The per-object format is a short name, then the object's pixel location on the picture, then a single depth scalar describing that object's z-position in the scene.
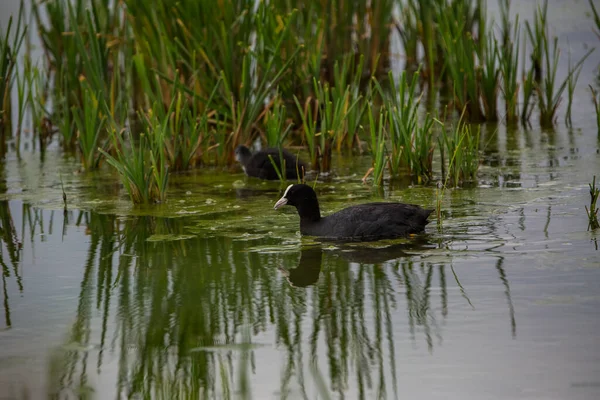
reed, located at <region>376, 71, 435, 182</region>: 16.98
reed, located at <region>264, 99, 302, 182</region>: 18.77
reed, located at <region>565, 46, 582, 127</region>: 22.05
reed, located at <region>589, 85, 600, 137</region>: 20.31
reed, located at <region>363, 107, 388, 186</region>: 17.23
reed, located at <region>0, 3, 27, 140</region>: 19.78
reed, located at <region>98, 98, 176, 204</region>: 16.64
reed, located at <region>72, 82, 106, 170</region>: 19.05
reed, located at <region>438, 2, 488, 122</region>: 21.84
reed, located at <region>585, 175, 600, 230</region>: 13.89
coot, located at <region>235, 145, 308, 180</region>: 19.28
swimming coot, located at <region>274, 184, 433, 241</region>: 14.23
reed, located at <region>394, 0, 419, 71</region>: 29.23
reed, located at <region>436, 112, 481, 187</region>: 16.64
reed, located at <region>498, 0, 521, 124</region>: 21.75
